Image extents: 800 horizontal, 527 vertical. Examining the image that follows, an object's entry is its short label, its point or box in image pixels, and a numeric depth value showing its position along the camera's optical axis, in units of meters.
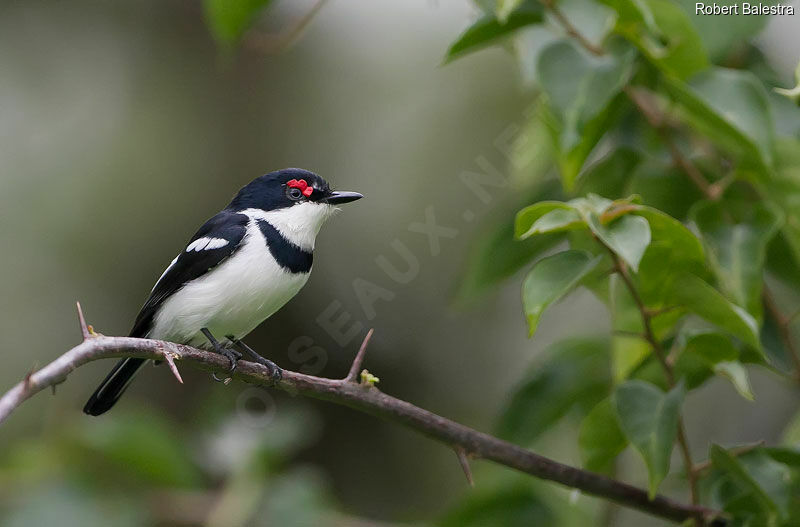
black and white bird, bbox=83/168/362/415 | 5.64
